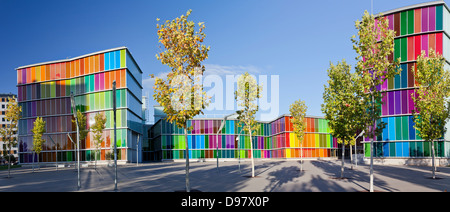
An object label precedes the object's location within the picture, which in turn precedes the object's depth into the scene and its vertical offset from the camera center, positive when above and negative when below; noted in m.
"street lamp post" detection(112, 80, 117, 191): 21.78 +1.55
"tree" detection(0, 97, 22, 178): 40.50 +0.73
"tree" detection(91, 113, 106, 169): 58.41 -0.76
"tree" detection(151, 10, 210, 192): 18.20 +2.46
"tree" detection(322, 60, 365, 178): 25.67 +1.16
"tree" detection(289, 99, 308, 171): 42.84 +0.34
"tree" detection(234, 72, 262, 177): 33.78 +1.97
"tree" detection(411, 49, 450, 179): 30.17 +1.89
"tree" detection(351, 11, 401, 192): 20.41 +3.11
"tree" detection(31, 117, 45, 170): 49.31 -1.95
